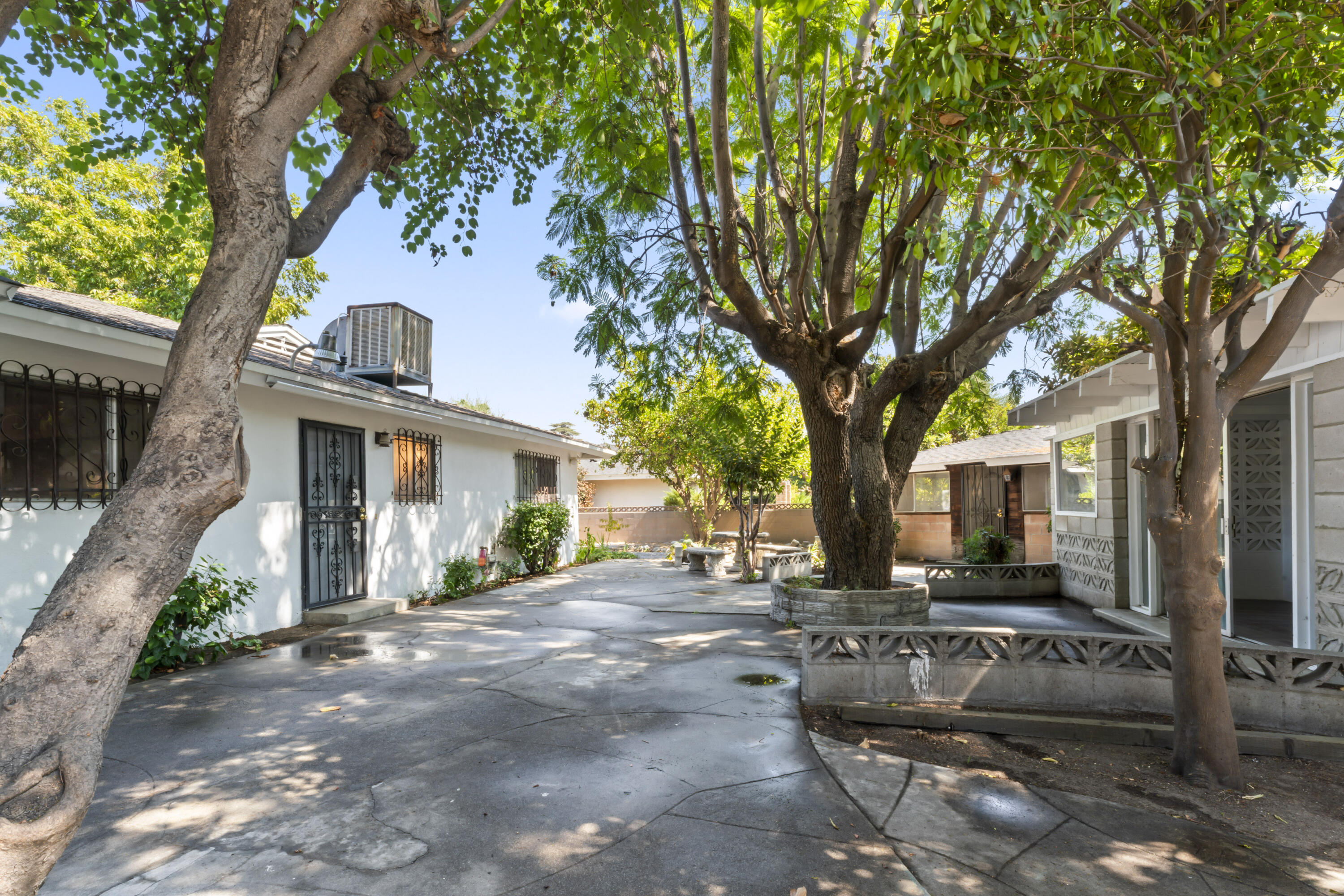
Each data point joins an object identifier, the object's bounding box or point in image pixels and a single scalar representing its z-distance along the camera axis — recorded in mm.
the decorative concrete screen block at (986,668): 5156
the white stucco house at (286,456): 5453
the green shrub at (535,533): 13531
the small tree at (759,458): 13219
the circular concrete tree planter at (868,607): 7566
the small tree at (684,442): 16594
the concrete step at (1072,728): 4449
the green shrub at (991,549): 12406
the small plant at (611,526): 25109
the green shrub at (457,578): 11016
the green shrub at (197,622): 5957
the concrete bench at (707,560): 14773
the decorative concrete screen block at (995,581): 11344
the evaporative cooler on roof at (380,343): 12031
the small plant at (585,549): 17203
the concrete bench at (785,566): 12922
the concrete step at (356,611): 8312
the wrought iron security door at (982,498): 17547
